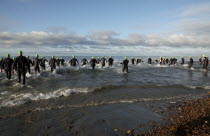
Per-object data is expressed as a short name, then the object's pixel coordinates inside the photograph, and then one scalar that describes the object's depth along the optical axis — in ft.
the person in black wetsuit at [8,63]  52.80
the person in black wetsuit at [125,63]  76.07
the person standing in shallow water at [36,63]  67.31
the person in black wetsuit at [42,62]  84.68
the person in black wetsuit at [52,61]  76.02
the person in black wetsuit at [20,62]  42.90
